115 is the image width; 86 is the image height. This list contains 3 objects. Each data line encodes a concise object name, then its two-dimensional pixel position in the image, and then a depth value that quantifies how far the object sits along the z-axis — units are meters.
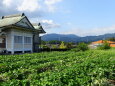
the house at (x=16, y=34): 12.54
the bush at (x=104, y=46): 20.05
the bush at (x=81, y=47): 17.36
